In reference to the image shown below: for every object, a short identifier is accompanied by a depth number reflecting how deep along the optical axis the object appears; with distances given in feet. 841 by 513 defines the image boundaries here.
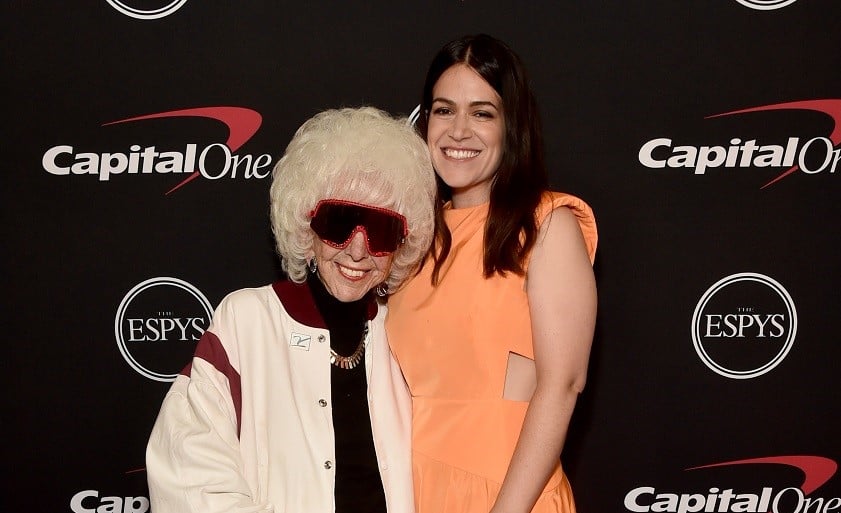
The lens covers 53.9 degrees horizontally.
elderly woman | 5.67
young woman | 6.09
